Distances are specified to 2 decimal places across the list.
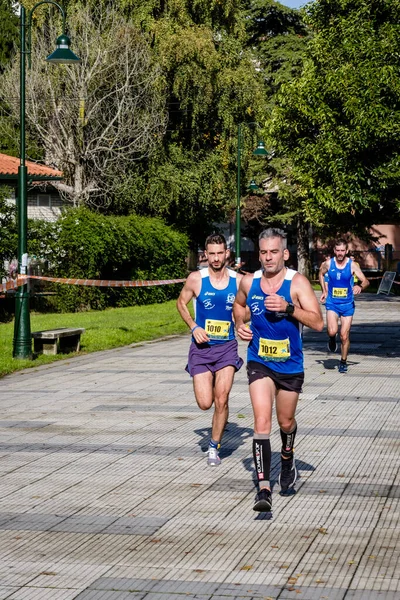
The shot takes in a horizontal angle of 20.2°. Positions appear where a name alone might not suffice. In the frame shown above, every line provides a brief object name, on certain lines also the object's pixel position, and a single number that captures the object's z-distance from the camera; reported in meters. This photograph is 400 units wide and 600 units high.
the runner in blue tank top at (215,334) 8.98
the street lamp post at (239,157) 37.69
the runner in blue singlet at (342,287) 15.95
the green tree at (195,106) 38.81
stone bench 17.78
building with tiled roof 36.88
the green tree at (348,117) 16.73
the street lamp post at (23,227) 16.58
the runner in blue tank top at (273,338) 7.24
